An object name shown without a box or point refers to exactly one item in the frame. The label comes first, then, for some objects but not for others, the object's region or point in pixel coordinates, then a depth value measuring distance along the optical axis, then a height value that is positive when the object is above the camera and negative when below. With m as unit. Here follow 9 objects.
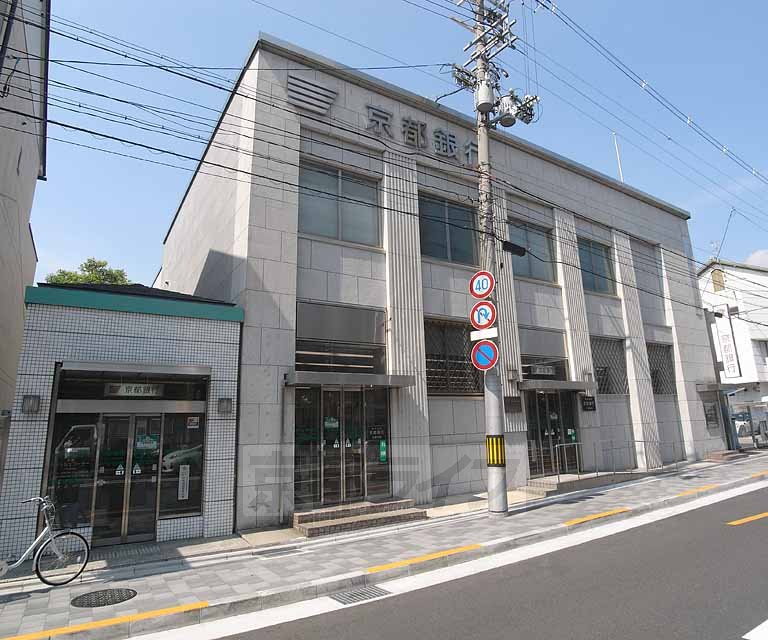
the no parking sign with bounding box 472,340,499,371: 10.39 +1.44
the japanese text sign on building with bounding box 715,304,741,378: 21.56 +3.22
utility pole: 10.49 +7.61
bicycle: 6.43 -1.61
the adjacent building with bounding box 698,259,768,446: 30.61 +7.15
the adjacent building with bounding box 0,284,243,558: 7.78 +0.31
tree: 29.88 +10.09
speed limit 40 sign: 10.72 +3.03
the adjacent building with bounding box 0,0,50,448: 10.60 +6.96
